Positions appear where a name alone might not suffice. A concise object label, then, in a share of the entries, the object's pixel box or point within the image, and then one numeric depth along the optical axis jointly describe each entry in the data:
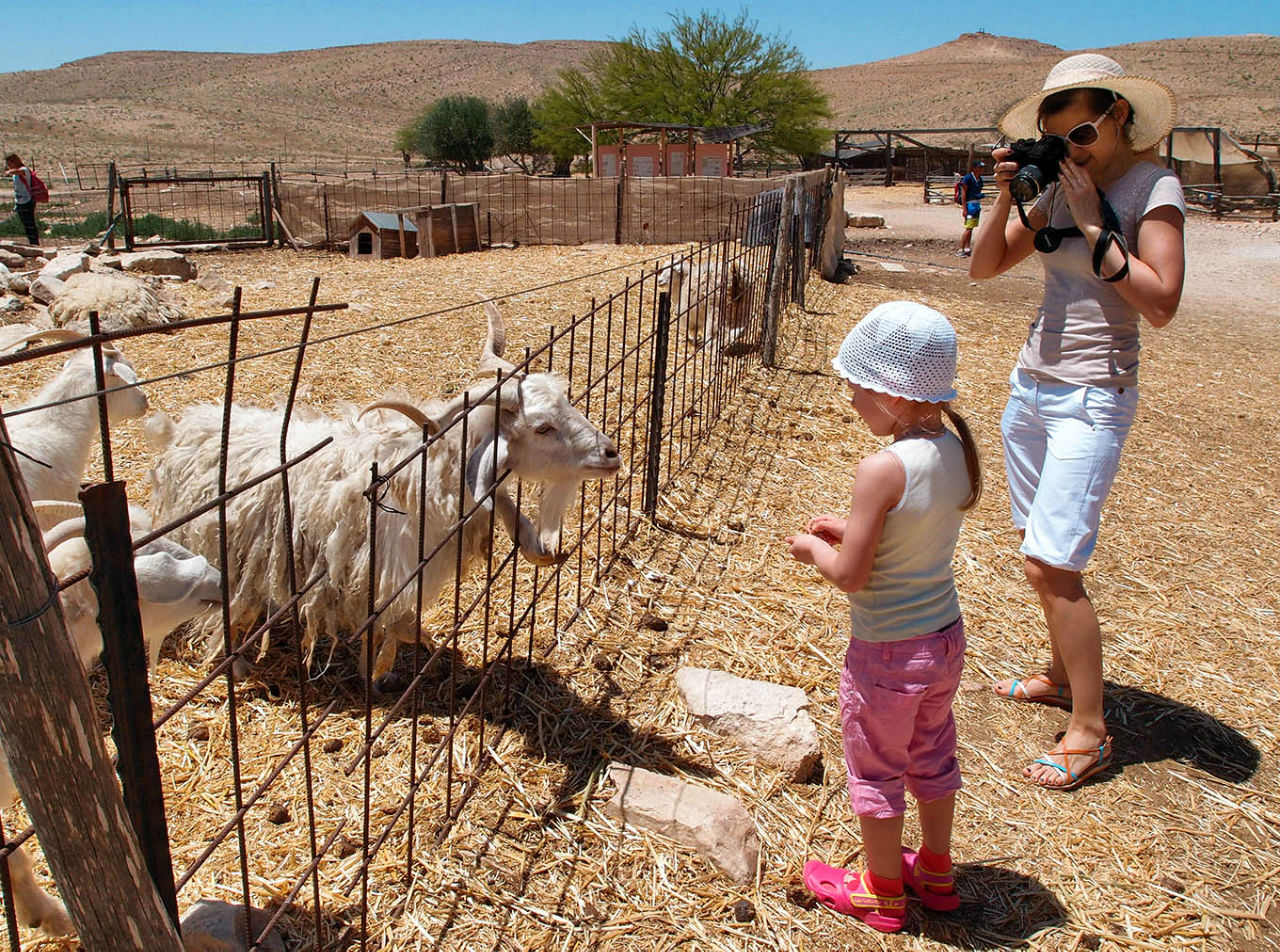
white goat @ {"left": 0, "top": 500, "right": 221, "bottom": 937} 2.25
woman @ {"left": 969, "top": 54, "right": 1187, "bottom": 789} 2.87
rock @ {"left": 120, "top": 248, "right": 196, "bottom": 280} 12.19
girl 2.28
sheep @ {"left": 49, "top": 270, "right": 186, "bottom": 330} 9.13
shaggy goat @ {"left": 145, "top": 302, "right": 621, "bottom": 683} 3.40
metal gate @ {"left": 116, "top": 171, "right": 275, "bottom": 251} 15.05
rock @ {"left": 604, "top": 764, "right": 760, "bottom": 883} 2.81
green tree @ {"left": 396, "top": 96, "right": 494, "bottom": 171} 52.16
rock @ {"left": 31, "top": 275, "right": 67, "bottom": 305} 9.85
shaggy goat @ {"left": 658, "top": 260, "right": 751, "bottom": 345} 7.22
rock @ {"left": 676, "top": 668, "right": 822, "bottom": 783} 3.24
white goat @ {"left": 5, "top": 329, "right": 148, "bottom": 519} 4.05
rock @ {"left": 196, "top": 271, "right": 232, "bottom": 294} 11.66
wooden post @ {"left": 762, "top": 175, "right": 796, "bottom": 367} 8.62
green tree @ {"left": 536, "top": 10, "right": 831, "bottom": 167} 37.94
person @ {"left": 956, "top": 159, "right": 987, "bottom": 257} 17.61
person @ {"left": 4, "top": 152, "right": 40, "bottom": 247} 14.74
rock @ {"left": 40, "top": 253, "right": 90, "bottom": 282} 10.55
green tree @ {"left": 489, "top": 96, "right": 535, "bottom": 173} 52.75
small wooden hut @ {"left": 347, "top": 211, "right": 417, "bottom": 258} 14.90
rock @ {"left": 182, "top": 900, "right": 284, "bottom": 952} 2.20
